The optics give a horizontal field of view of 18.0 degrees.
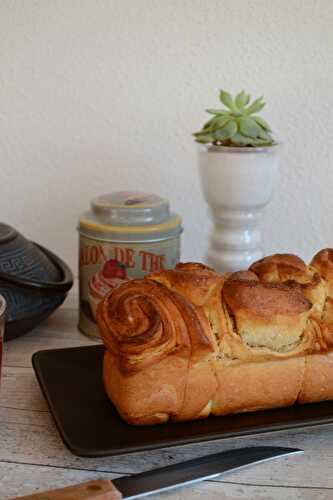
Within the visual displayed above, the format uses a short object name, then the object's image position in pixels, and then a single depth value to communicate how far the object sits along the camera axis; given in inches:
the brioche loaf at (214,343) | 29.6
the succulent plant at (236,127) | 37.5
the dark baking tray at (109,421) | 28.7
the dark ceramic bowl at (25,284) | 35.5
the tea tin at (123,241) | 35.9
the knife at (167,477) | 26.7
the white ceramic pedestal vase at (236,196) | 37.6
